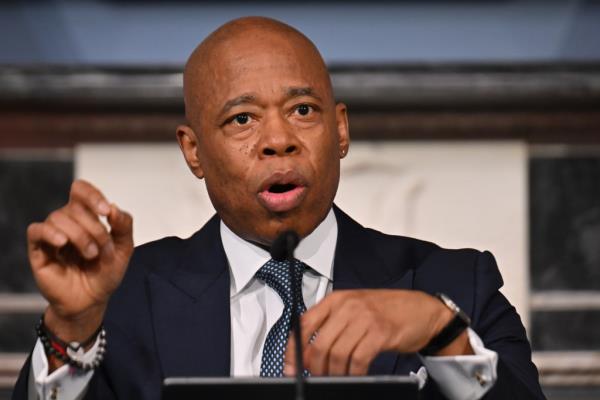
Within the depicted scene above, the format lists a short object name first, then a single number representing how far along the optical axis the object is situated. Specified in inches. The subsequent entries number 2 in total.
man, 189.7
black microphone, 184.6
